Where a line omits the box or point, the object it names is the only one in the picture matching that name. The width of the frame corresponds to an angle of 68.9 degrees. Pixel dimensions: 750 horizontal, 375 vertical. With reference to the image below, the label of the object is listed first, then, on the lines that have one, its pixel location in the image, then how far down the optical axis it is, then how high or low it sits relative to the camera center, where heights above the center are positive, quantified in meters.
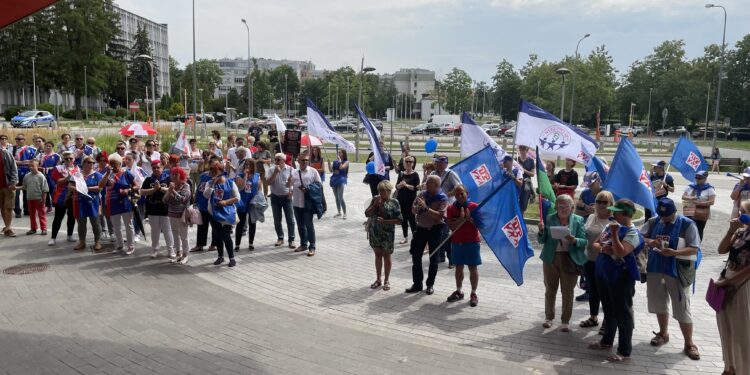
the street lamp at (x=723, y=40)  38.20 +6.31
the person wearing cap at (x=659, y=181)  9.97 -1.06
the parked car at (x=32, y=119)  46.59 -0.52
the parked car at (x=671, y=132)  75.75 -0.95
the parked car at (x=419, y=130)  66.22 -1.16
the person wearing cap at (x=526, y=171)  12.39 -1.15
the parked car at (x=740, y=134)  64.38 -0.86
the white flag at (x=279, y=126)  16.81 -0.25
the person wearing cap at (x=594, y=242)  6.39 -1.41
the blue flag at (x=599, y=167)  9.79 -0.77
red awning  6.93 +1.37
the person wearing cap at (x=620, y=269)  5.86 -1.58
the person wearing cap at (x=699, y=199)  9.39 -1.34
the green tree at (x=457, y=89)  91.31 +5.40
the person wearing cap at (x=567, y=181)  11.12 -1.17
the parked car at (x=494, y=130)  64.41 -0.98
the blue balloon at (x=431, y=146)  14.99 -0.71
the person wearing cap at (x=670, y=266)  5.97 -1.59
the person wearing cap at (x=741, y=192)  9.82 -1.17
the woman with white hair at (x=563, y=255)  6.61 -1.62
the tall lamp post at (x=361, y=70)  28.66 +2.58
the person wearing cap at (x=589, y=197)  8.49 -1.22
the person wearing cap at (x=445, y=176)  9.31 -0.93
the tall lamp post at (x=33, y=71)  70.29 +5.51
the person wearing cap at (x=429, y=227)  8.01 -1.58
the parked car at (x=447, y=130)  64.06 -1.04
